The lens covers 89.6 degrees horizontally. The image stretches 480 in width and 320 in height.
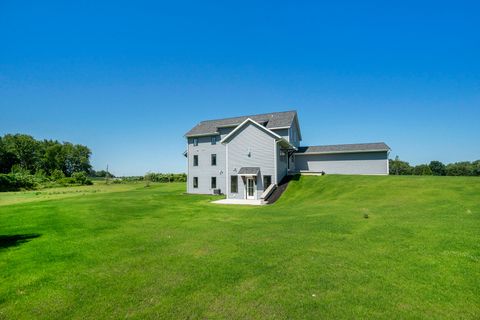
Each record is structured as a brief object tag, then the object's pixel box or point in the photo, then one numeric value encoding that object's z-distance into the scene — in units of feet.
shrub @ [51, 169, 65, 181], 220.12
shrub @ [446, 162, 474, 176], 212.84
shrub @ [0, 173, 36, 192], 152.56
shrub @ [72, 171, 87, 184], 202.14
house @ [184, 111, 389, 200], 83.15
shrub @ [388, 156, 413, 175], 195.60
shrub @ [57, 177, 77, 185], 193.82
